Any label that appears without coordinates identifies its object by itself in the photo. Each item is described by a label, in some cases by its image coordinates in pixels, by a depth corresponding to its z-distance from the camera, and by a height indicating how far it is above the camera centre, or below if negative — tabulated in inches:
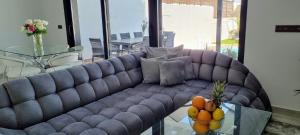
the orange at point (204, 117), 71.2 -26.0
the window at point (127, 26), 175.5 +3.3
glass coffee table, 75.2 -31.3
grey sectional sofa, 81.7 -28.4
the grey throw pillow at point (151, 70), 124.6 -20.9
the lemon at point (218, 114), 70.7 -25.1
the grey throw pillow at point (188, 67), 127.2 -20.3
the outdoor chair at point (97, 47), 194.5 -13.1
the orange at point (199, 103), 73.4 -22.6
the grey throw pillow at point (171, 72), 120.3 -21.7
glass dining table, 148.1 -12.9
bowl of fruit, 71.2 -25.1
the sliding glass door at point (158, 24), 136.3 +3.5
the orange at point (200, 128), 72.0 -29.9
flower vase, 148.8 -7.2
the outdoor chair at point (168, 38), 162.9 -6.0
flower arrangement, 143.5 +0.8
